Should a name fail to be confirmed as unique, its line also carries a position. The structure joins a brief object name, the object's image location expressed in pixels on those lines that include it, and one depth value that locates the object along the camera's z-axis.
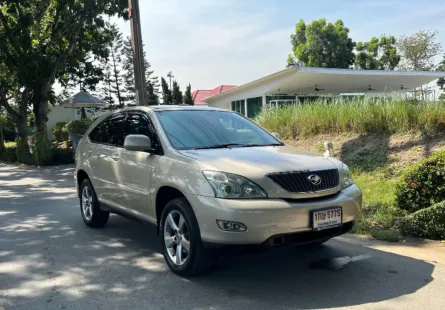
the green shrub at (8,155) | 22.64
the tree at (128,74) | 52.66
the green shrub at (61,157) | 19.00
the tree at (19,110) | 20.97
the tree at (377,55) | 47.66
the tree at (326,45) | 45.62
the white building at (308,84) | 21.08
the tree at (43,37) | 18.22
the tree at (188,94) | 46.24
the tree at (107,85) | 52.00
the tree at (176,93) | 47.28
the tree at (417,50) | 46.91
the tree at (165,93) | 49.50
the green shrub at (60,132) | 29.25
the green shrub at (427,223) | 5.44
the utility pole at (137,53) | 11.48
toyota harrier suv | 3.82
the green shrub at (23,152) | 20.27
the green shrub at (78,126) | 24.39
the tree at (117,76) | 52.50
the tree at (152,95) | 52.33
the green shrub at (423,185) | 5.92
